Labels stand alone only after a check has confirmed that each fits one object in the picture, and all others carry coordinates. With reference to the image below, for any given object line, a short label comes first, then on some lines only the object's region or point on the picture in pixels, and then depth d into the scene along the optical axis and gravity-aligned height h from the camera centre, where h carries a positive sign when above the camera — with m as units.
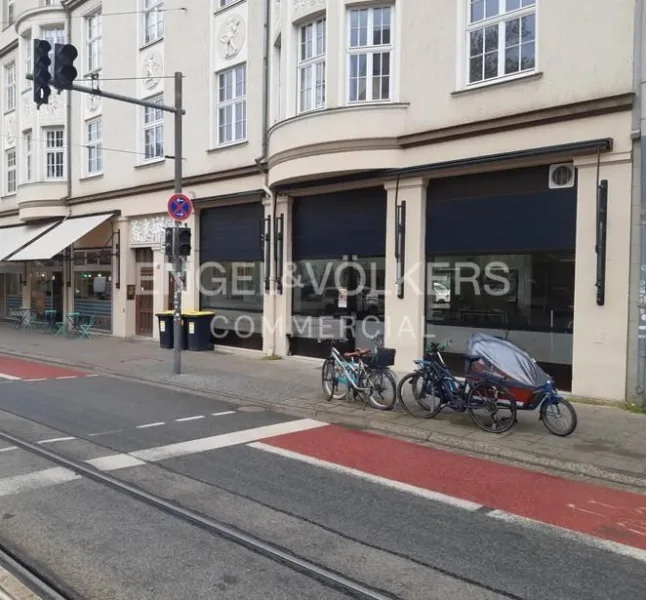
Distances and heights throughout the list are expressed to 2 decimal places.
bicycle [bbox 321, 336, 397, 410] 9.20 -1.46
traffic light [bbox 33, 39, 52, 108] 9.72 +3.20
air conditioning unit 10.00 +1.70
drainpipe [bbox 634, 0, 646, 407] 8.68 +1.49
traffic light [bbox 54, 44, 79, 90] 9.68 +3.24
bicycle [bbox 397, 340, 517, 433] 7.76 -1.46
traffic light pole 12.05 +0.78
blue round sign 11.71 +1.34
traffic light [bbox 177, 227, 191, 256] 11.99 +0.69
